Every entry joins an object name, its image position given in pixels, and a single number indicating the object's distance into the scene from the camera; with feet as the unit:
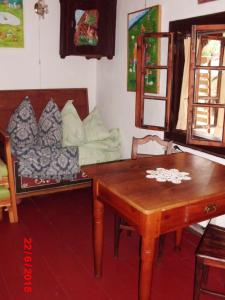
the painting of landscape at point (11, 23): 11.89
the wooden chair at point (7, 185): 9.70
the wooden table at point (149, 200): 5.41
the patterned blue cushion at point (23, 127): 11.60
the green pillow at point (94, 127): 12.58
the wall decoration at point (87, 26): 12.18
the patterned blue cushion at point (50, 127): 12.13
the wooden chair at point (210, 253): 5.73
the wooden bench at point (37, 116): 9.97
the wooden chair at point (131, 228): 8.18
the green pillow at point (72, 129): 12.45
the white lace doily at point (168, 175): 6.55
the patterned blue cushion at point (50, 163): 10.60
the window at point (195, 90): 8.20
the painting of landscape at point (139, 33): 10.25
